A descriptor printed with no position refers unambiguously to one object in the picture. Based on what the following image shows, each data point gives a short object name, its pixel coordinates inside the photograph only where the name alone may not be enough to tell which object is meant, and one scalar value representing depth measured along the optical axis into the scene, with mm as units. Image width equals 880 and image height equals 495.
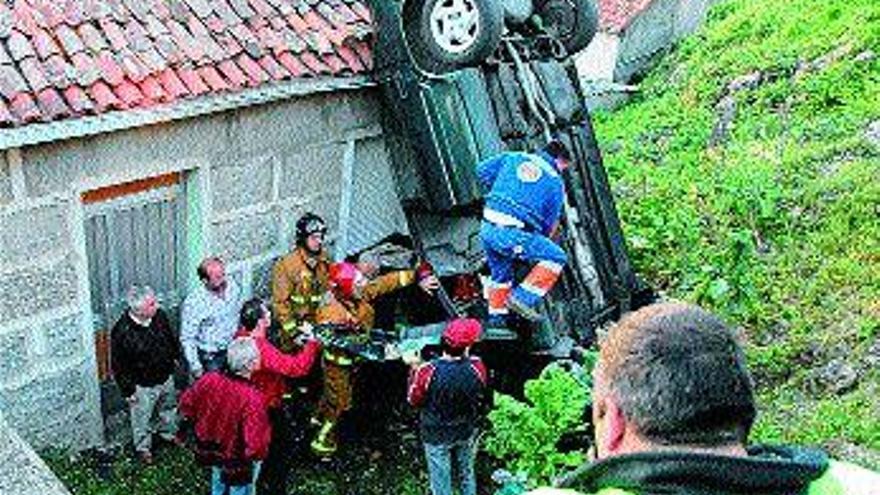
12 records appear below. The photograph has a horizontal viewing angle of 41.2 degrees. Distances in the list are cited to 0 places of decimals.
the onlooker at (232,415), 7305
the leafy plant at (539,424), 6793
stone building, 7883
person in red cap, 7398
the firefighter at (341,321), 8633
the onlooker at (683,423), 1795
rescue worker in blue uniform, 8148
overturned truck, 8766
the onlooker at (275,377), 8039
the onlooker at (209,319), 8555
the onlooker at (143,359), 8242
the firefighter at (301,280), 8992
